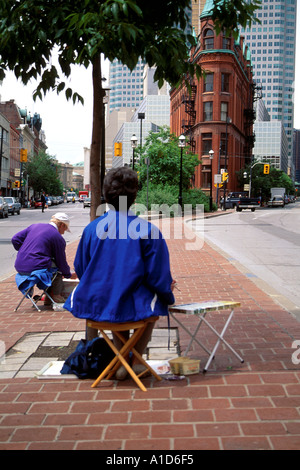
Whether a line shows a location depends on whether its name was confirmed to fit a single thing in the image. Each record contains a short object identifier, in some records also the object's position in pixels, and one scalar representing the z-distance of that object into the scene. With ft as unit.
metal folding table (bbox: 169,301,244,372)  14.57
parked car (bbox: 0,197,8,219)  126.21
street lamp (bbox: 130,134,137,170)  130.15
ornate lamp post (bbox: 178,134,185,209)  120.27
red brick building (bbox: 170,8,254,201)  226.99
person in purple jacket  23.88
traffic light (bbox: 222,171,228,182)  181.25
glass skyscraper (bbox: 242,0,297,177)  600.39
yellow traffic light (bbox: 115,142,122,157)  130.82
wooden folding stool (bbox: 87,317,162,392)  13.43
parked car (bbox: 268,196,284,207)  232.53
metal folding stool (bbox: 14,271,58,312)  23.79
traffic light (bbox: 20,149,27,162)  181.04
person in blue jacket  13.34
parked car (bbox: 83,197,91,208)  222.48
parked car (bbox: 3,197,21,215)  145.47
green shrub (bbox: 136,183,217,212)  131.03
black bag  14.52
